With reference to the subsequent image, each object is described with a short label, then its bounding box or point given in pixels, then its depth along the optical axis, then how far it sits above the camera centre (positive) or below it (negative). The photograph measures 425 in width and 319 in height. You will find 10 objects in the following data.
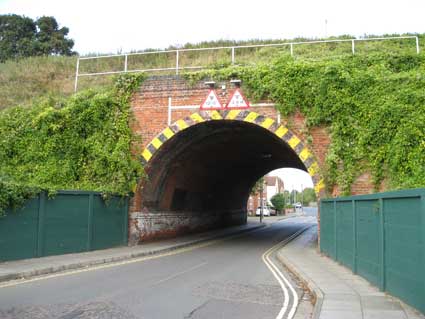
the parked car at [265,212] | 66.81 -1.09
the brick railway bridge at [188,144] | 17.70 +2.70
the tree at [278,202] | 77.91 +0.48
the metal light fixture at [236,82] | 18.05 +4.75
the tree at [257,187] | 58.60 +2.41
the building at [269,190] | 77.98 +3.57
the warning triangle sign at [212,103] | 18.39 +3.97
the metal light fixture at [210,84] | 18.39 +4.75
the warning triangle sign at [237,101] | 18.19 +4.02
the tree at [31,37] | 58.44 +21.22
